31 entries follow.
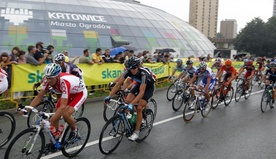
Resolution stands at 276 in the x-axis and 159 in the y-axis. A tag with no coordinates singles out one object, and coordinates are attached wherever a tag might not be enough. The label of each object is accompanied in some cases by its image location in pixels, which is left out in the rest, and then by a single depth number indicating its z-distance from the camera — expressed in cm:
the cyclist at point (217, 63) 1083
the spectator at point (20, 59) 918
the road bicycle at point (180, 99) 955
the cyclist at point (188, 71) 1052
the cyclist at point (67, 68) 705
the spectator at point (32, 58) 937
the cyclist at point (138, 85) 573
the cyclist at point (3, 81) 568
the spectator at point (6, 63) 855
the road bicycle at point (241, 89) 1224
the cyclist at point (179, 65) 1168
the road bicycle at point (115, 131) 513
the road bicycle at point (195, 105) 826
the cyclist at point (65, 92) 446
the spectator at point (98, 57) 1185
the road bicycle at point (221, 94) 1038
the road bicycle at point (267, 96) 1012
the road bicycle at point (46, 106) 670
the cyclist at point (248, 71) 1231
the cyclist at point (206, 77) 866
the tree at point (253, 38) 7531
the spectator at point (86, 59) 1137
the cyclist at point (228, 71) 1058
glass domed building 2354
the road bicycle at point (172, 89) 1125
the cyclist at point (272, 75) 1035
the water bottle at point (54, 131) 454
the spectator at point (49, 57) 1044
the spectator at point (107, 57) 1250
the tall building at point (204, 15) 17475
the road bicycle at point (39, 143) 405
